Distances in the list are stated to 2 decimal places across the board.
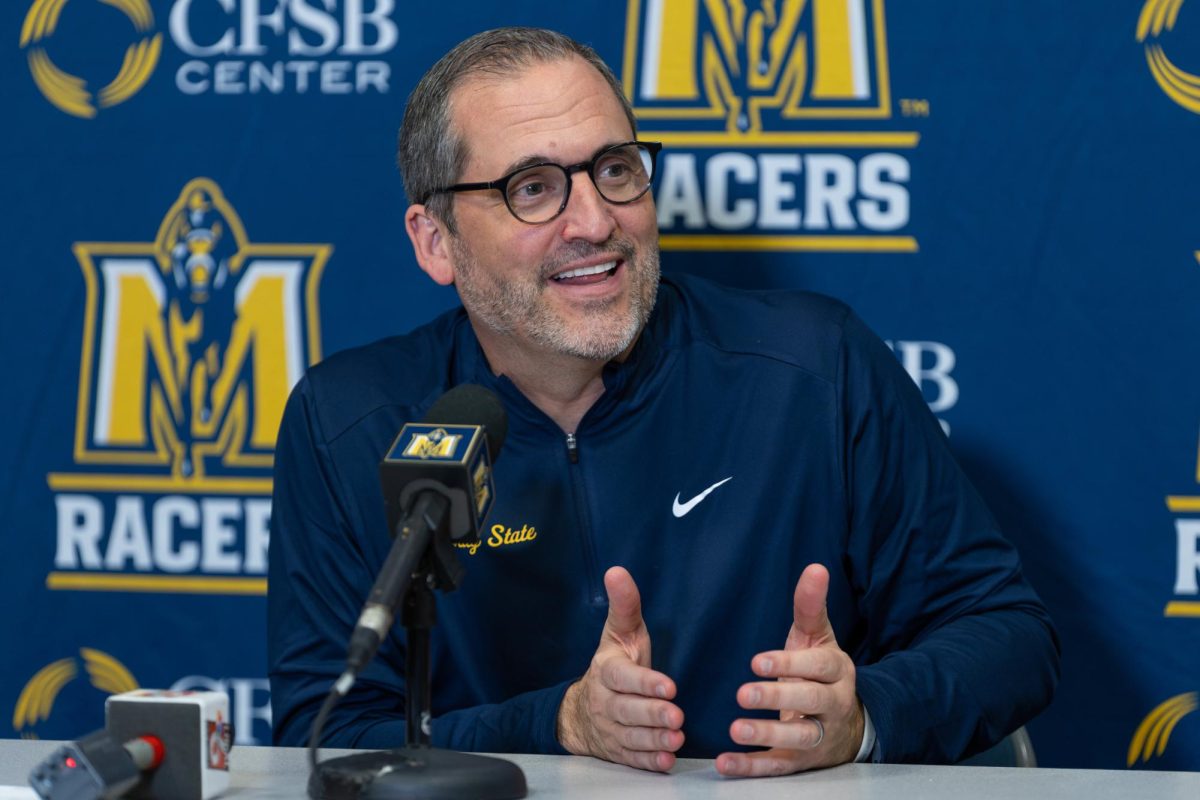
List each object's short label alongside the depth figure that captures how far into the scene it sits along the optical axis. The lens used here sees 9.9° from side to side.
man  5.47
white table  5.14
